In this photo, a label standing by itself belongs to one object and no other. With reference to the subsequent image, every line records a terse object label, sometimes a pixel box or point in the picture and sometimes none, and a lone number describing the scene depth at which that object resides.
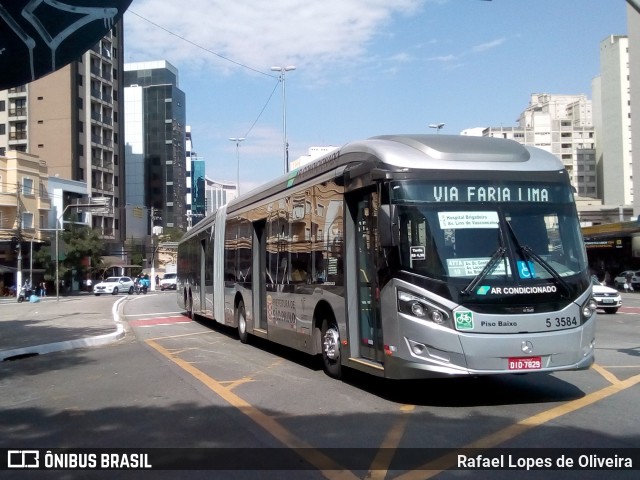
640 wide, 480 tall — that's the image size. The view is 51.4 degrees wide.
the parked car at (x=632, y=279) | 47.75
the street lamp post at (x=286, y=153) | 31.59
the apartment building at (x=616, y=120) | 106.06
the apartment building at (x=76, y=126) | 74.44
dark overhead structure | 9.67
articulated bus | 7.72
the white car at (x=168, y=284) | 71.82
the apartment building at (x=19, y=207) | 58.25
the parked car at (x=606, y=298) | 23.78
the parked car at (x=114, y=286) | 59.44
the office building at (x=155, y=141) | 110.69
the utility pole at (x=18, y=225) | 51.03
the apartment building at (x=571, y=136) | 133.88
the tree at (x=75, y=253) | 60.38
